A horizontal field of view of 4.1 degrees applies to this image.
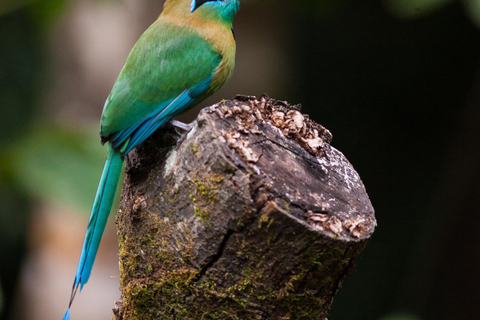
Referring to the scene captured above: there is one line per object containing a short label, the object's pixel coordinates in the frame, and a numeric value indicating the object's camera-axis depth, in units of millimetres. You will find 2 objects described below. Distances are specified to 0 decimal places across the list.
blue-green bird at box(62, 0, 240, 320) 5083
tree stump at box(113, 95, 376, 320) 4948
